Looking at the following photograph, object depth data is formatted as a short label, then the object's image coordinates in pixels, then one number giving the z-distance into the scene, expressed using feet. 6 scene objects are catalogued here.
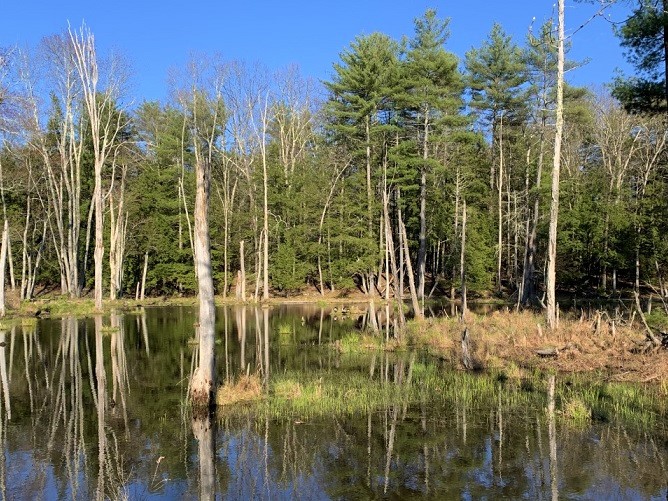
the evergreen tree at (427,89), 103.81
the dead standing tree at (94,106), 102.57
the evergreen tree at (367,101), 112.37
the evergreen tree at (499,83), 121.70
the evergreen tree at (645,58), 50.96
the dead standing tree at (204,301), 32.68
